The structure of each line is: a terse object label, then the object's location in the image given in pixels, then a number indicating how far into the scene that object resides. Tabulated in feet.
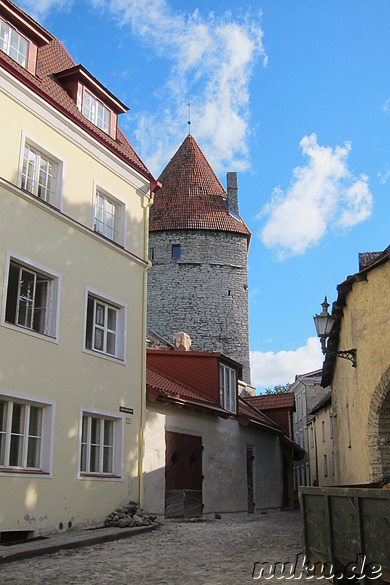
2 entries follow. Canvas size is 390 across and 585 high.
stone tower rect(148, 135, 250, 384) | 134.82
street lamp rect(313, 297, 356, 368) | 45.78
